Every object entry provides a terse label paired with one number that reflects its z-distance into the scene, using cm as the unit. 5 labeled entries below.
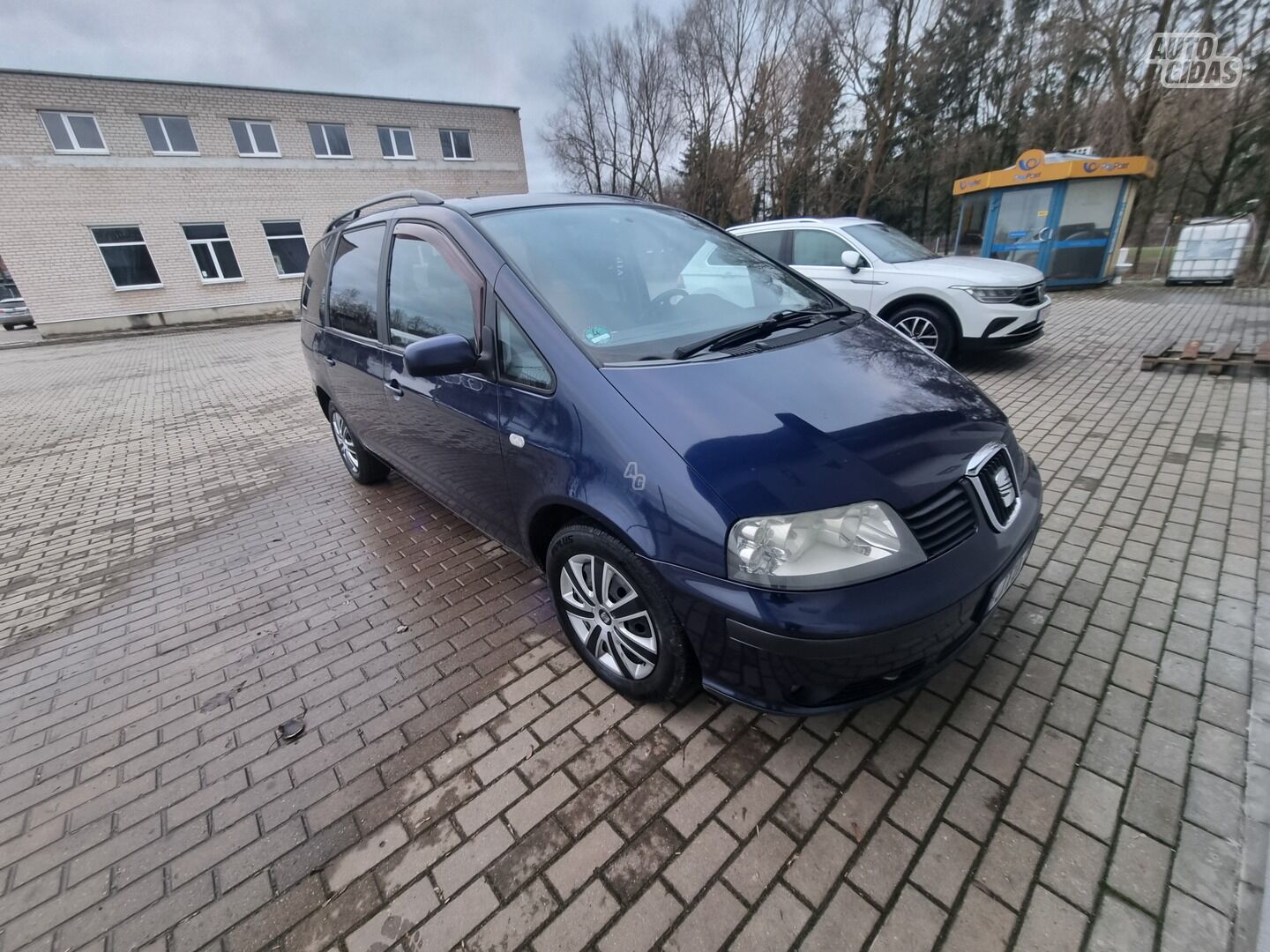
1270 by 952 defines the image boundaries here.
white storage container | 1106
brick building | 1752
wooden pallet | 541
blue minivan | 162
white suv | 580
